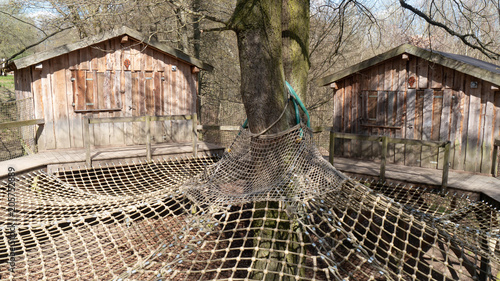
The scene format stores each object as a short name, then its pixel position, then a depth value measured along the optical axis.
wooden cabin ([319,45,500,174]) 7.89
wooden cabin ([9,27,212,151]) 8.73
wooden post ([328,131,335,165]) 7.79
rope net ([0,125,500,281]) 3.52
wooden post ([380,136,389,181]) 6.77
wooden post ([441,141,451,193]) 6.10
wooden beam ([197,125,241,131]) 8.00
